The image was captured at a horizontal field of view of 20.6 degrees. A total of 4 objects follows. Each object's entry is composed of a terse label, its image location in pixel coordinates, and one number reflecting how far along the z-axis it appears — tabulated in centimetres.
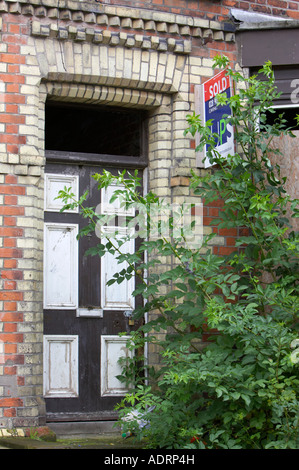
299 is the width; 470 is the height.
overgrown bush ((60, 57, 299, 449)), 602
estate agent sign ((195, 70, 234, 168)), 736
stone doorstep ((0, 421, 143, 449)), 646
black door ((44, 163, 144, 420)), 740
